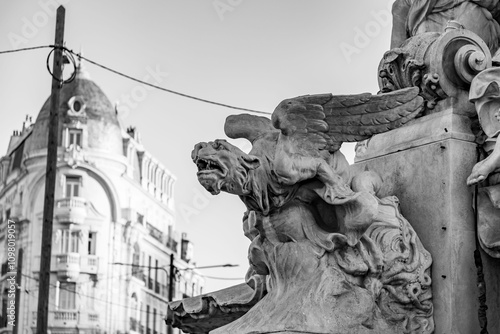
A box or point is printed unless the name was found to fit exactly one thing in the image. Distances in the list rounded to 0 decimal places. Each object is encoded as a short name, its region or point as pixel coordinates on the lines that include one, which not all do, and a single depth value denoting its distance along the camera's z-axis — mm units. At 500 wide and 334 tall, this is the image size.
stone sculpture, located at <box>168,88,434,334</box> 6484
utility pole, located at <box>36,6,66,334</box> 20641
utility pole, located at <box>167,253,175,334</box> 36888
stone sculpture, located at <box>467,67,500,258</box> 6547
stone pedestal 6641
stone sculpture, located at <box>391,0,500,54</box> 7785
